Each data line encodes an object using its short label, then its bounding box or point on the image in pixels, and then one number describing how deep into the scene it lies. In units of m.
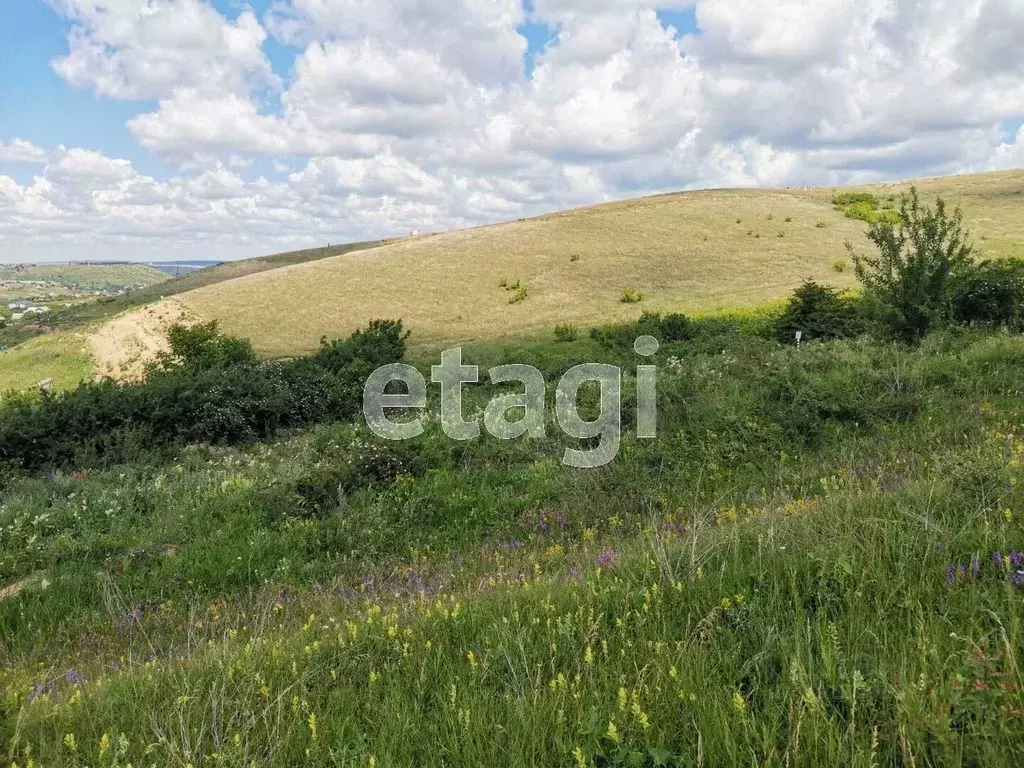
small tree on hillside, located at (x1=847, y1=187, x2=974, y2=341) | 15.07
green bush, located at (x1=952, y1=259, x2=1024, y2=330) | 16.16
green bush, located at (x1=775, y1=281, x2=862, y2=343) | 21.09
